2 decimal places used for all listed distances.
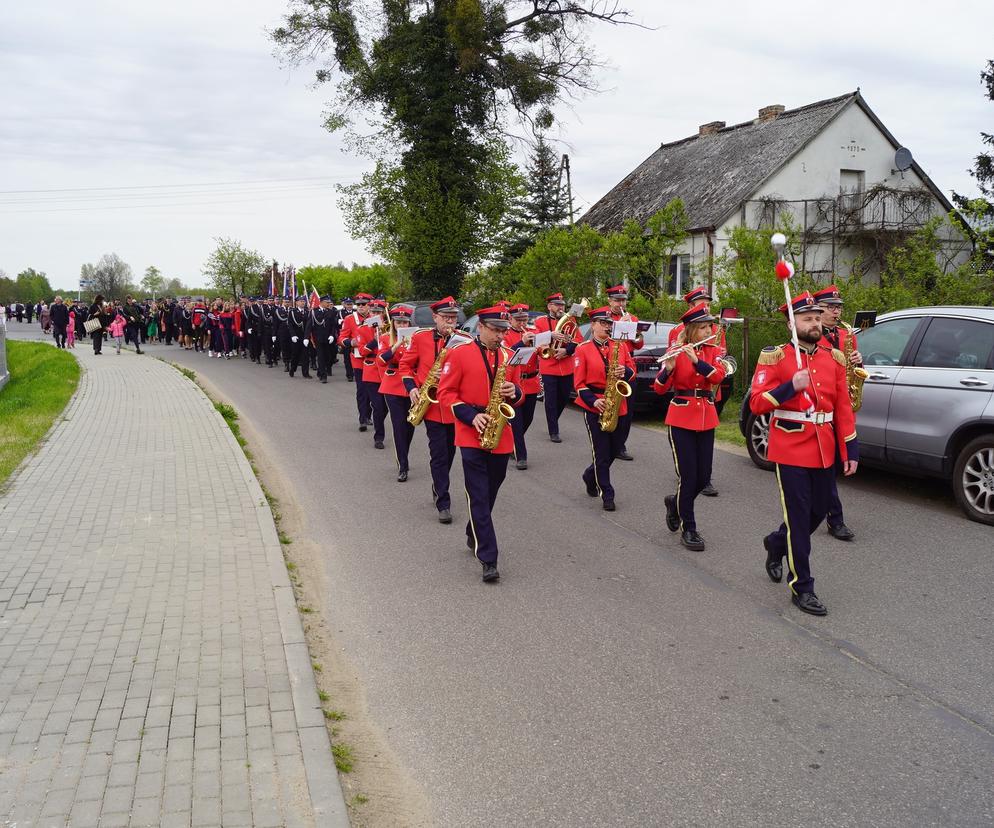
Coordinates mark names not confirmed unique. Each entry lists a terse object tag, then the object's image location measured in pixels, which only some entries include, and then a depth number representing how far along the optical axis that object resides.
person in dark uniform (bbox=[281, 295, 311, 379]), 22.39
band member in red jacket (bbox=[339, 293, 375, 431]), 12.86
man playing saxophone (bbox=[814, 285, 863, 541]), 7.32
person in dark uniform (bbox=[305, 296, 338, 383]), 20.99
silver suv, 7.72
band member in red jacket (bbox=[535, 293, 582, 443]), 11.35
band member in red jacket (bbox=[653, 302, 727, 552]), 6.94
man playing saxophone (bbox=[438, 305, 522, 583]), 6.37
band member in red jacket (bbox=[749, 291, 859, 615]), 5.71
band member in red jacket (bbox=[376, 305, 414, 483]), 9.84
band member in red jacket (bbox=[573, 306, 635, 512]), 8.39
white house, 32.00
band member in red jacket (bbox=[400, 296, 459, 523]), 8.16
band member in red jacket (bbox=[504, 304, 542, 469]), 10.73
